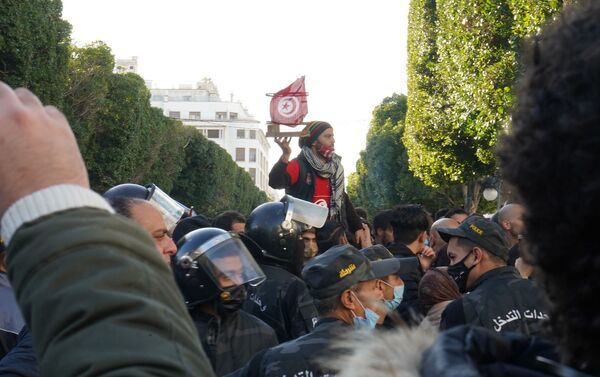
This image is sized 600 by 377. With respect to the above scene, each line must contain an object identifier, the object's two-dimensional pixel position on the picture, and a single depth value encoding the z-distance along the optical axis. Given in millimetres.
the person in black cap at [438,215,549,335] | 4988
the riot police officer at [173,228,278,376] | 4559
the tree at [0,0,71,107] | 25422
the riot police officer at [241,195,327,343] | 5551
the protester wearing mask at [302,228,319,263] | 7277
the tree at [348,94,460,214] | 48750
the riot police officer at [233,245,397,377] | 4324
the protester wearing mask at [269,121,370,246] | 8820
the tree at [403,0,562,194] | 21438
